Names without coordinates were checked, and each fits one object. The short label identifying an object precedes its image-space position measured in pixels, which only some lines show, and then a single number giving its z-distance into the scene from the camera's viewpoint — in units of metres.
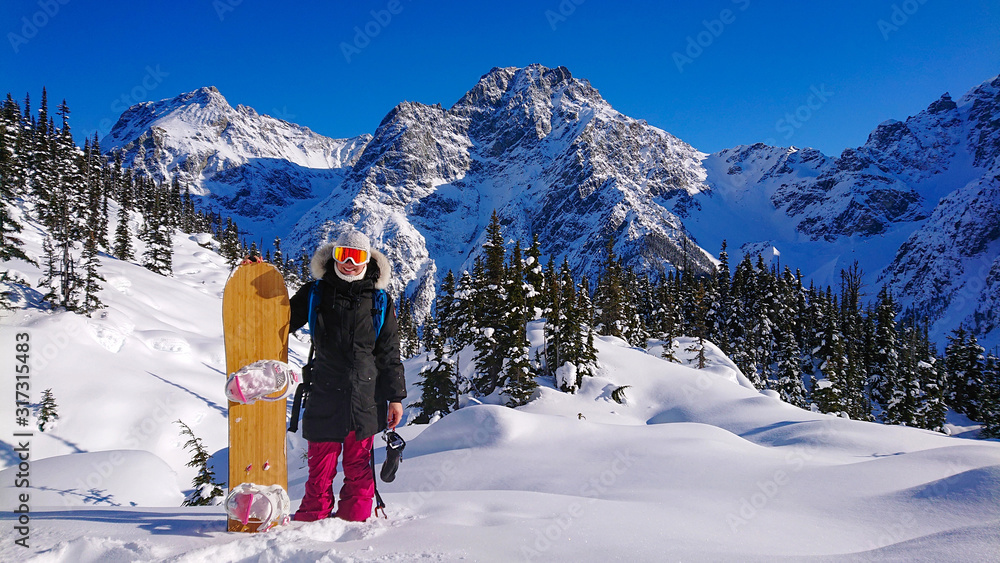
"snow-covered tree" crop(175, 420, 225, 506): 11.34
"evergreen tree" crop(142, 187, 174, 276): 52.56
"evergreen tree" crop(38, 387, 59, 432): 16.92
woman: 4.29
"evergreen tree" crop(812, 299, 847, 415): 30.97
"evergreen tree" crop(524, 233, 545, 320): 27.72
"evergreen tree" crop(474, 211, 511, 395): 25.05
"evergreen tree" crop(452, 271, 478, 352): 26.89
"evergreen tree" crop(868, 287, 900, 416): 43.28
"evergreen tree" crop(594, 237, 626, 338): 41.47
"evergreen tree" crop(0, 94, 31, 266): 24.10
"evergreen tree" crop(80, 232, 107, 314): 25.27
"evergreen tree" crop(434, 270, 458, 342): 30.61
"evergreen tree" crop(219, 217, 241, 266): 74.64
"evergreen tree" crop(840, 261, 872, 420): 35.97
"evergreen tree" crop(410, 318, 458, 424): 24.36
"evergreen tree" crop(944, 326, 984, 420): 42.69
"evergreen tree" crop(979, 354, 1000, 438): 35.33
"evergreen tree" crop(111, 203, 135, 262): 51.56
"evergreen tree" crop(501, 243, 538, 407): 23.59
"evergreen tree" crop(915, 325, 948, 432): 35.09
